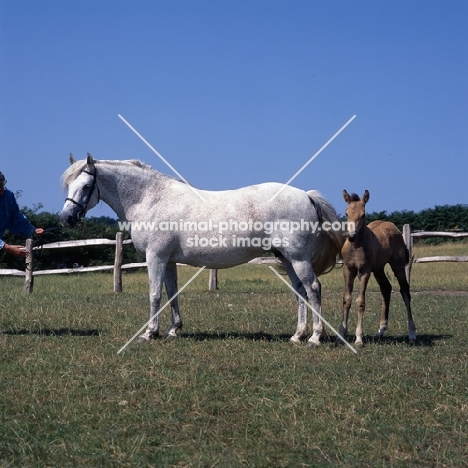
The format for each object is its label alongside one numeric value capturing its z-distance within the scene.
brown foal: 8.30
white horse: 8.37
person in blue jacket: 8.83
